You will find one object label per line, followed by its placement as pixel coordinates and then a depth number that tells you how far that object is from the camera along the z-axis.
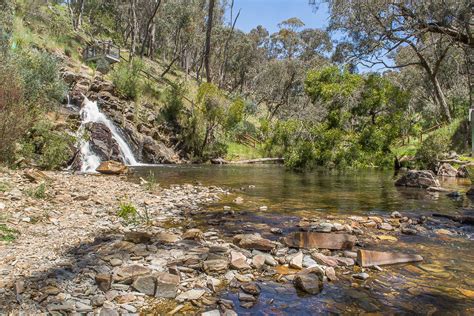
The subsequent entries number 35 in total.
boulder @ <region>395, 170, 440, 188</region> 14.57
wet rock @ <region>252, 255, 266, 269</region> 4.84
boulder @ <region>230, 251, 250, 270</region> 4.71
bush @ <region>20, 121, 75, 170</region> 13.73
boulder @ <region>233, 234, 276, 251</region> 5.48
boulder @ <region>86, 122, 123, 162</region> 19.69
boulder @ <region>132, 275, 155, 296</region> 3.93
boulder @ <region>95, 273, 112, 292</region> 3.93
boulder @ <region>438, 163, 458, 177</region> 19.25
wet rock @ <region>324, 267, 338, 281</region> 4.53
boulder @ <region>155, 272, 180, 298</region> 3.91
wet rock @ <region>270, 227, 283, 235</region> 6.64
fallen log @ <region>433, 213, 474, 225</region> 7.94
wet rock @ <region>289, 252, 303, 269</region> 4.83
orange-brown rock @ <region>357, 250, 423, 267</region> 4.99
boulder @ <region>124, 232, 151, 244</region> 5.54
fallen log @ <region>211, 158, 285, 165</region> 28.80
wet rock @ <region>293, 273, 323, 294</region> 4.17
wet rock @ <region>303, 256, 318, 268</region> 4.93
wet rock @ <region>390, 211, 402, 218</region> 8.32
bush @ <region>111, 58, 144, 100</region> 26.23
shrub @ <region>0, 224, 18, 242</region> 5.03
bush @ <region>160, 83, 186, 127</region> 28.95
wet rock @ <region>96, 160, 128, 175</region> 15.61
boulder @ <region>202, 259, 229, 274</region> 4.57
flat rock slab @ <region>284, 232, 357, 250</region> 5.62
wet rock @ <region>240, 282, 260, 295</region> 4.07
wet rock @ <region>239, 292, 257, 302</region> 3.91
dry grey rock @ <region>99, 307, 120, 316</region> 3.39
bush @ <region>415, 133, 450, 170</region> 19.88
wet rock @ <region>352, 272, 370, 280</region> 4.56
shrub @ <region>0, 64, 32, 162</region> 9.63
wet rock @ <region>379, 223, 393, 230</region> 7.23
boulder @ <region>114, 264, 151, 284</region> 4.10
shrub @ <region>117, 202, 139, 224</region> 7.04
